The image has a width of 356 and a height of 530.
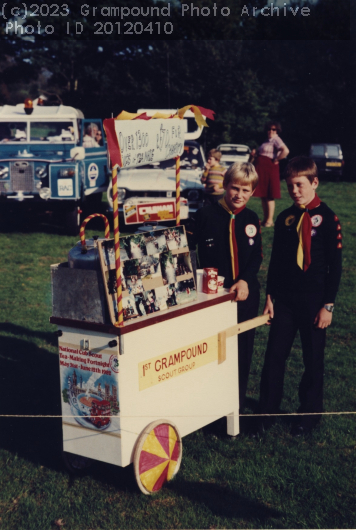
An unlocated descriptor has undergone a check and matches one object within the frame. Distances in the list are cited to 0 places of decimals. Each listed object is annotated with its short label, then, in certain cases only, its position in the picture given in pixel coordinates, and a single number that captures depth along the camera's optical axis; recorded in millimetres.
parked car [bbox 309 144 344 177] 24656
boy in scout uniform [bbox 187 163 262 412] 4285
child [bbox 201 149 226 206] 11219
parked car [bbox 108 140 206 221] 11430
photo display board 3416
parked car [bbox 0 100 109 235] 11492
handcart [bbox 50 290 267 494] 3455
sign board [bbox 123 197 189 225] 4578
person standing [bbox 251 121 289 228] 11195
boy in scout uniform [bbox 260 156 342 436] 4117
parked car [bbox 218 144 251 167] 27938
